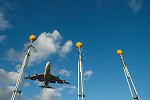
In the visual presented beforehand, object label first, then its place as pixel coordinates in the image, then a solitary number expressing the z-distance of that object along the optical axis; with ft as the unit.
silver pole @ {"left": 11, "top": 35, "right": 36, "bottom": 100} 40.41
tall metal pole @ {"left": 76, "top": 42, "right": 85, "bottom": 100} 43.93
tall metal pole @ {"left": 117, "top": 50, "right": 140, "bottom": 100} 56.44
